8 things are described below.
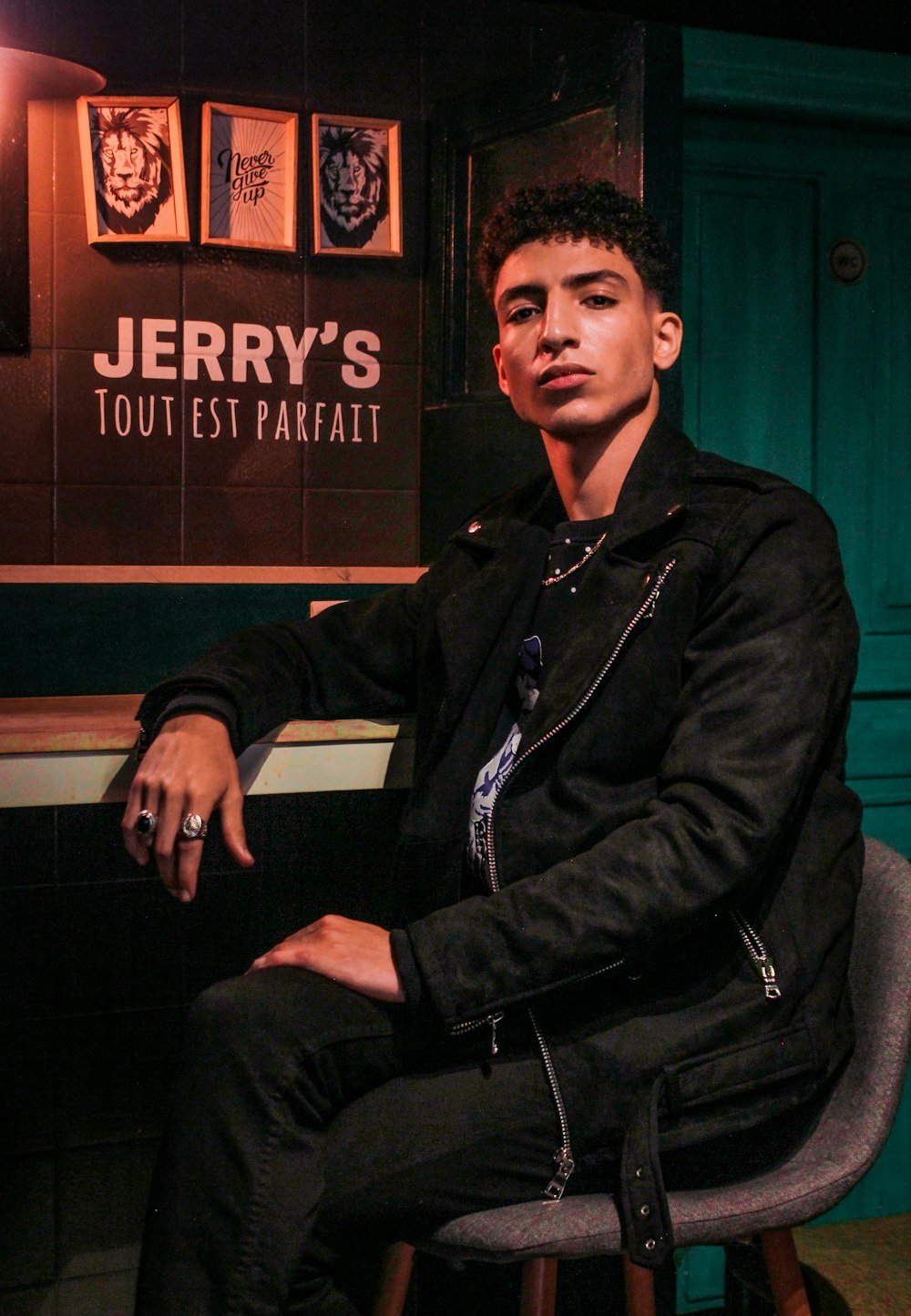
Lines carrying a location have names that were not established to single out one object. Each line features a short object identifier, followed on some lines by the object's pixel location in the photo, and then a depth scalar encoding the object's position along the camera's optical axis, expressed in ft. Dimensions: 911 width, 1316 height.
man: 4.58
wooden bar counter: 5.48
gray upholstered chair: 4.68
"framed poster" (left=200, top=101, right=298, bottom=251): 9.34
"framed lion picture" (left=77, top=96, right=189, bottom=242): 9.05
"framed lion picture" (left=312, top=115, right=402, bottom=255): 9.66
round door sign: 8.83
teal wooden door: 8.64
